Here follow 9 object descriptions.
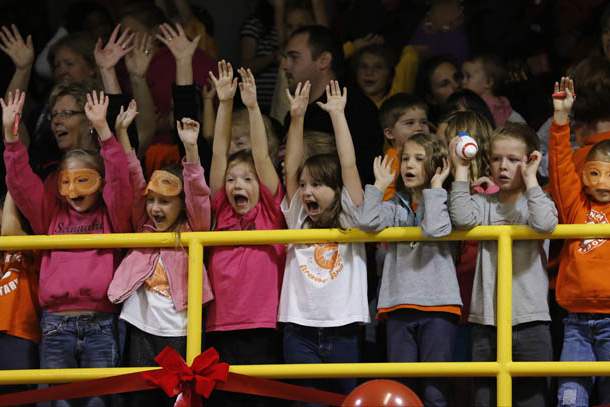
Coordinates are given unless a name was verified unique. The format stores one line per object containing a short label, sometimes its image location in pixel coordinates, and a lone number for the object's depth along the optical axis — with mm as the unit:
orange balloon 12664
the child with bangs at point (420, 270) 14852
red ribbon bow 14742
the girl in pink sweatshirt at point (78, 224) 15352
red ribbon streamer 14750
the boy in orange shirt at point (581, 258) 14789
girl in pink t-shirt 15258
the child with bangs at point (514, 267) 14836
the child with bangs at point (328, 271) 15070
